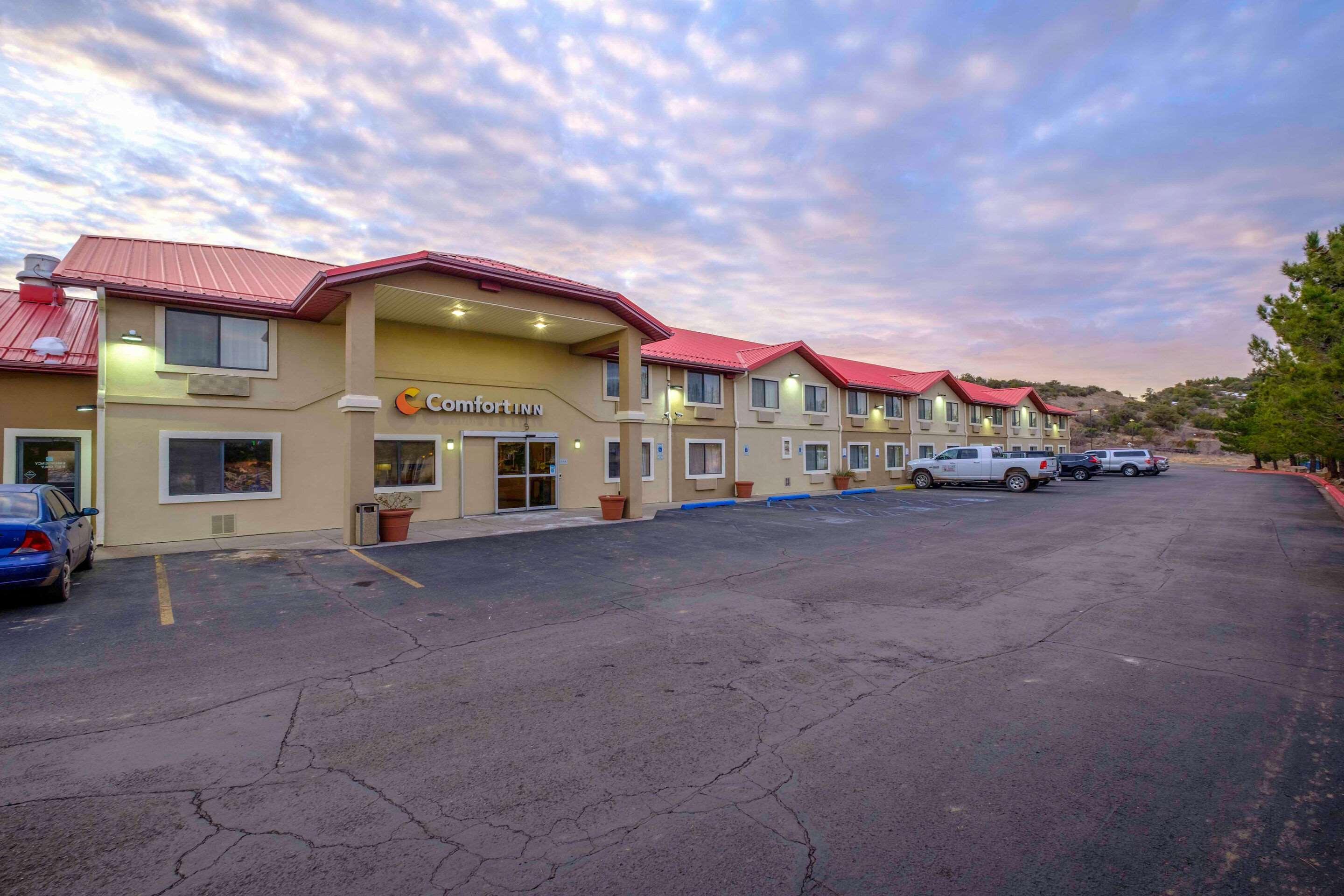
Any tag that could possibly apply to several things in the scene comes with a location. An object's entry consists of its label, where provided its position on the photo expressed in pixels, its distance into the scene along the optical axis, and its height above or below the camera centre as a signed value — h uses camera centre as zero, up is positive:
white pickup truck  27.03 -0.48
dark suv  35.75 -0.53
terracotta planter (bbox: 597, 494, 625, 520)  16.25 -1.14
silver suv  38.34 -0.31
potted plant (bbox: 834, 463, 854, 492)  27.58 -0.77
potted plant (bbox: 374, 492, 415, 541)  12.82 -1.20
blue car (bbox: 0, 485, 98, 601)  7.08 -0.85
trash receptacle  12.56 -1.20
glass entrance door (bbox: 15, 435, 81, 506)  12.46 +0.19
